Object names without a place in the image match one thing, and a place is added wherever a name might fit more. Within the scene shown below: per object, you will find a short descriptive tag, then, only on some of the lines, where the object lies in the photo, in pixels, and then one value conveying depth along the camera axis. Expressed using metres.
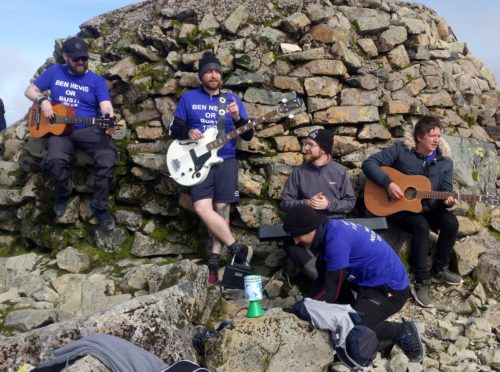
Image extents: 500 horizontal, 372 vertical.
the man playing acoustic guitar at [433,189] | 7.21
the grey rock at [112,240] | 8.95
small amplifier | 7.24
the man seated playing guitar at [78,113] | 8.41
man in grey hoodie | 7.34
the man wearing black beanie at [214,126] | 7.61
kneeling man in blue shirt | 5.56
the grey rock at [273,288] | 7.55
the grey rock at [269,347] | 5.38
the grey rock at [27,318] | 6.85
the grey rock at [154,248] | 8.79
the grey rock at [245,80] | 9.18
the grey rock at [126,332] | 5.44
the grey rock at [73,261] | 8.60
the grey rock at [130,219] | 9.02
